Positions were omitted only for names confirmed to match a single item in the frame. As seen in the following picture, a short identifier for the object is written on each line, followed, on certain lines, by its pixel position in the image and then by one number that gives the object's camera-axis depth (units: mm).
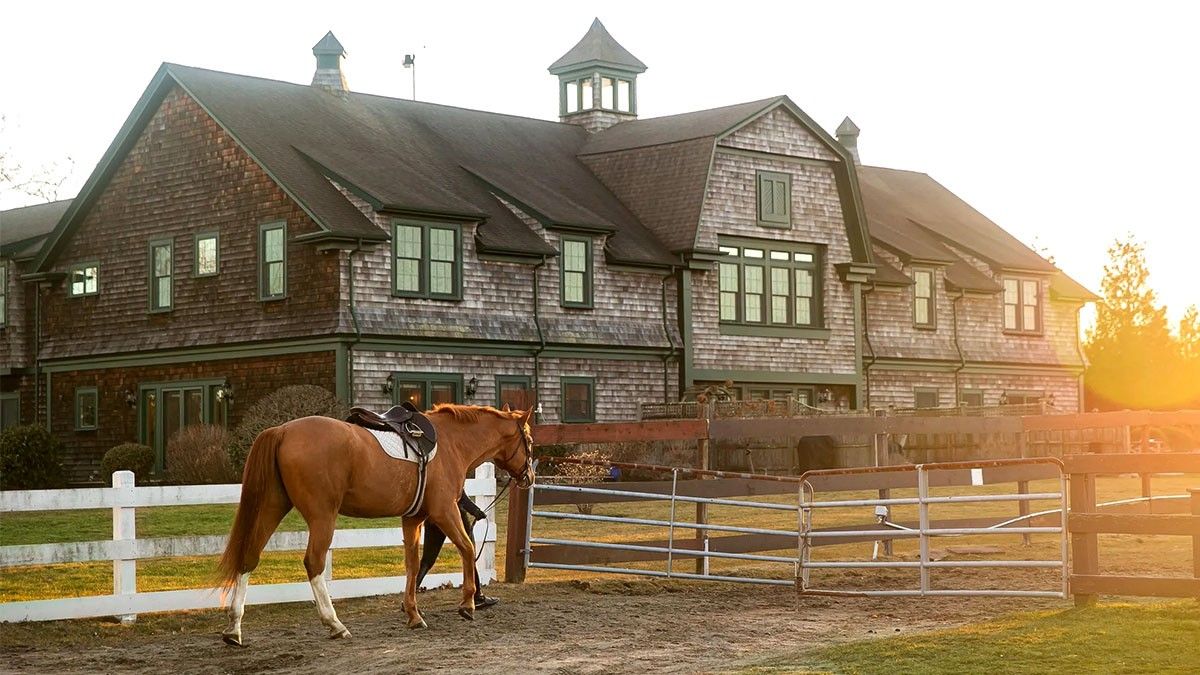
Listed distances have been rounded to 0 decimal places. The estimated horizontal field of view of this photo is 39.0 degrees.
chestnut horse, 12836
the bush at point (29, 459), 36562
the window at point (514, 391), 35844
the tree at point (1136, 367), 72875
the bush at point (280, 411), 31500
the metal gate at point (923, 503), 14102
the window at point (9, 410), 41719
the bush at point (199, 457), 32406
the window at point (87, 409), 38594
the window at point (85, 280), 39188
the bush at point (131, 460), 35562
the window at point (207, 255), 36312
